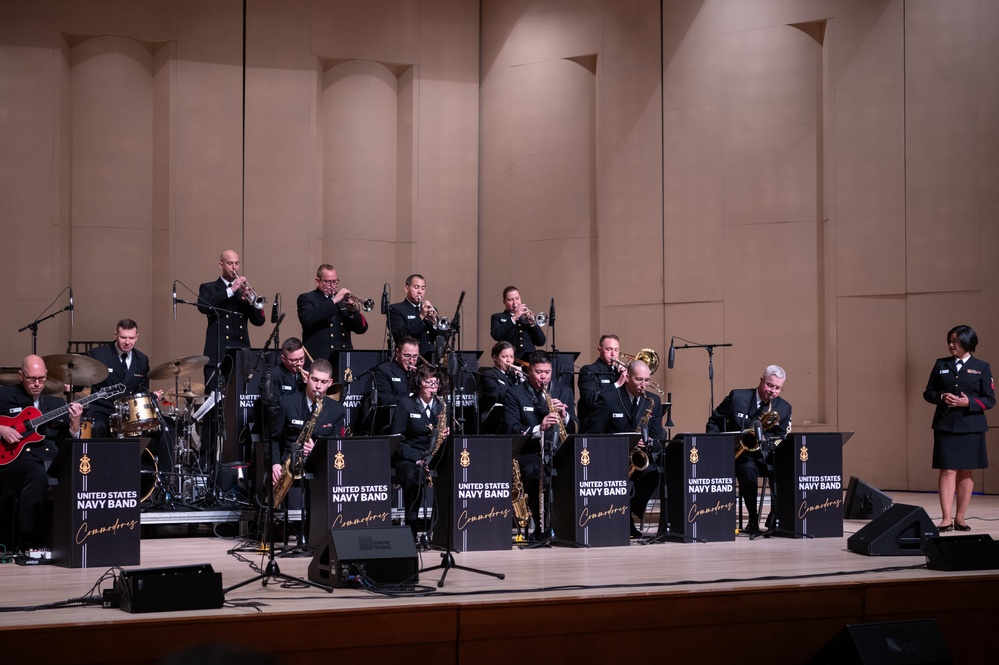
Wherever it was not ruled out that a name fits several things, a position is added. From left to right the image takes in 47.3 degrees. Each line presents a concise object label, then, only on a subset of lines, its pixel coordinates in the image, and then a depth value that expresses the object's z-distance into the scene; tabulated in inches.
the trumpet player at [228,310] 367.2
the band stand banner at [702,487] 306.7
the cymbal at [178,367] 321.1
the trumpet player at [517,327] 376.5
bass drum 316.2
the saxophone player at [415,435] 306.2
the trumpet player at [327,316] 370.4
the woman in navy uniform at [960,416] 328.8
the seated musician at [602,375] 339.9
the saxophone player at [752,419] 329.1
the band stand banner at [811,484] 314.0
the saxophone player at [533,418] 315.3
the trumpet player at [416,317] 369.1
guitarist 276.1
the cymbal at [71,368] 305.9
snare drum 310.7
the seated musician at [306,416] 299.0
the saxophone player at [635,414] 329.1
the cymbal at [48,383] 299.4
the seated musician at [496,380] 333.4
